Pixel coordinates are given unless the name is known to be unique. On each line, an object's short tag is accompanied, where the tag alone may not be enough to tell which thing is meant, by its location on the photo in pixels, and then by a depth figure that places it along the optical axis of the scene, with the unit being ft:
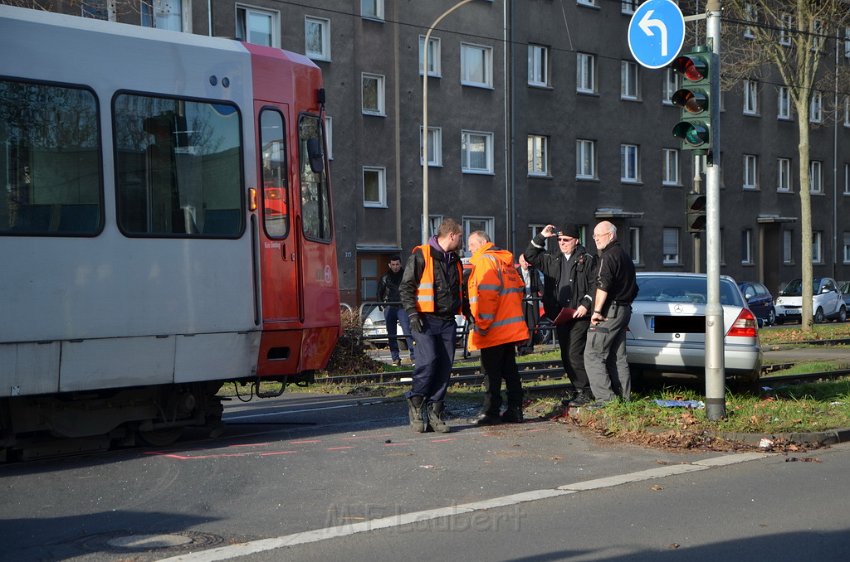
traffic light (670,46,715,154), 33.55
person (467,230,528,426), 35.22
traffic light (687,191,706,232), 34.53
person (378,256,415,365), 64.59
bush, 58.85
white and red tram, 27.66
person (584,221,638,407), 36.09
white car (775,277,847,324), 133.18
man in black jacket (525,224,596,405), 38.27
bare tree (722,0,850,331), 98.02
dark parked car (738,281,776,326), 121.19
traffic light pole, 33.35
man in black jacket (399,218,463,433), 33.86
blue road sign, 36.04
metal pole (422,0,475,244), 102.78
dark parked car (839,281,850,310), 139.91
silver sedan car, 40.73
